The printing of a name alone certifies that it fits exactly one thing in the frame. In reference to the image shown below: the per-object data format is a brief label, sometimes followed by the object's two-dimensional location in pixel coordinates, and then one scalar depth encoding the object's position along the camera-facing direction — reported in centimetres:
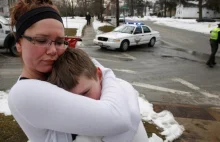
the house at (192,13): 7369
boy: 118
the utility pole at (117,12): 2669
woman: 106
